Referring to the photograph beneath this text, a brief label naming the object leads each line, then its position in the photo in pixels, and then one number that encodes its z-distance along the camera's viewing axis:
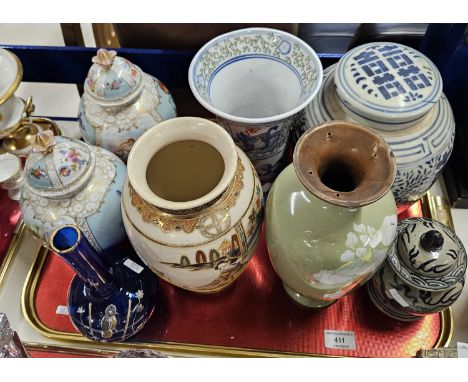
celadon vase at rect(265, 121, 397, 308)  0.69
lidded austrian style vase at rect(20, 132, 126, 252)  0.86
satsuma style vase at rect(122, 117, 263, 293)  0.75
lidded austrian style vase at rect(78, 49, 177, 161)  0.95
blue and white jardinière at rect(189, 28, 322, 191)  0.92
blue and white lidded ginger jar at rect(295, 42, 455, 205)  0.84
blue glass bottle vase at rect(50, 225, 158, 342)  0.94
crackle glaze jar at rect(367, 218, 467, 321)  0.88
